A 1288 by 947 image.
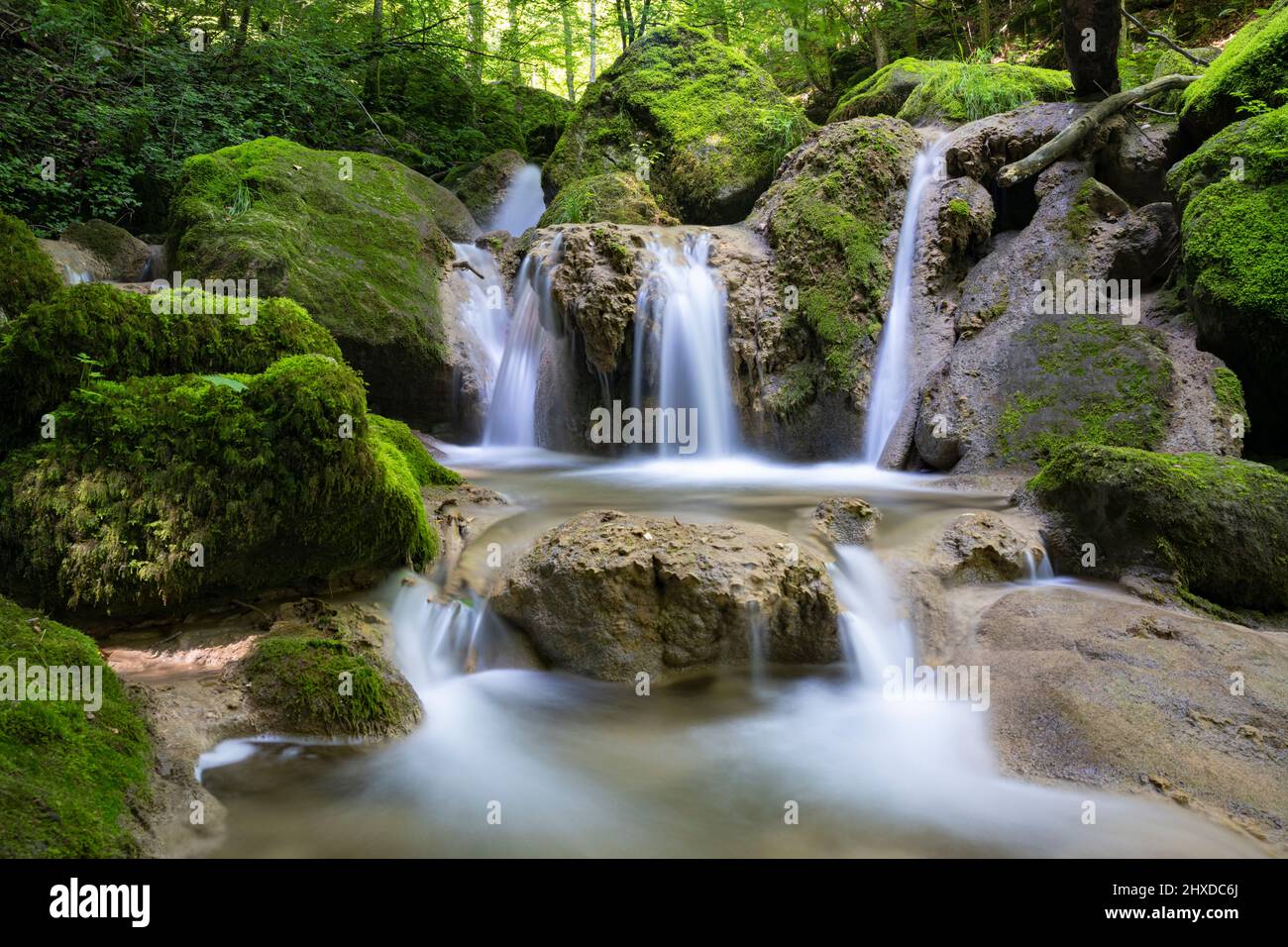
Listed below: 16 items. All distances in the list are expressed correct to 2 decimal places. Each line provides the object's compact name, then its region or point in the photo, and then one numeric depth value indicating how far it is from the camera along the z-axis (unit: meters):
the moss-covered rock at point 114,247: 9.62
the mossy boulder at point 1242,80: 7.52
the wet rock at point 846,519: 5.05
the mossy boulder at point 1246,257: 6.27
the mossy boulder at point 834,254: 8.70
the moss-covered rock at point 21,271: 4.88
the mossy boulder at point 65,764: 2.07
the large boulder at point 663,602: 4.11
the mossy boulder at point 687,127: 12.20
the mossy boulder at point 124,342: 3.77
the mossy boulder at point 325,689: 3.26
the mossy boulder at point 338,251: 8.30
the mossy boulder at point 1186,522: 4.59
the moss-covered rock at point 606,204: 11.27
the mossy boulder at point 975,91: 11.12
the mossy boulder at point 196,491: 3.46
